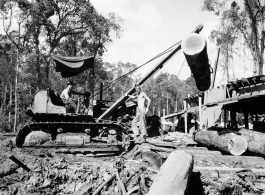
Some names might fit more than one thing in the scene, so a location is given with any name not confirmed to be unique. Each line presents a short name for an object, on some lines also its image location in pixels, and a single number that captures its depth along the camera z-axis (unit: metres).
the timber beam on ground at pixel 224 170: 5.31
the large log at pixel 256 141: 6.54
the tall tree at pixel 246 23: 17.55
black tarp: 9.16
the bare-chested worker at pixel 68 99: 8.71
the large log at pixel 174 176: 3.47
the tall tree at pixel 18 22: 21.14
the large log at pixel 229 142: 6.88
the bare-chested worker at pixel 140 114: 8.35
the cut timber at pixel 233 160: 6.25
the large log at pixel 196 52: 6.00
